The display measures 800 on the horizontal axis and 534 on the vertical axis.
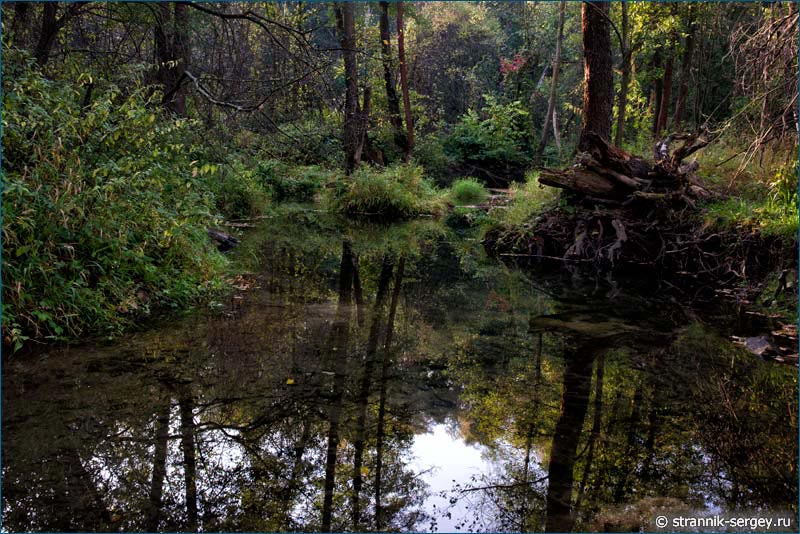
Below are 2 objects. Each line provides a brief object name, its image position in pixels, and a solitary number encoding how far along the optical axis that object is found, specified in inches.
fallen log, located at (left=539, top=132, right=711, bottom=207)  368.2
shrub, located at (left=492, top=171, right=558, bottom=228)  430.0
